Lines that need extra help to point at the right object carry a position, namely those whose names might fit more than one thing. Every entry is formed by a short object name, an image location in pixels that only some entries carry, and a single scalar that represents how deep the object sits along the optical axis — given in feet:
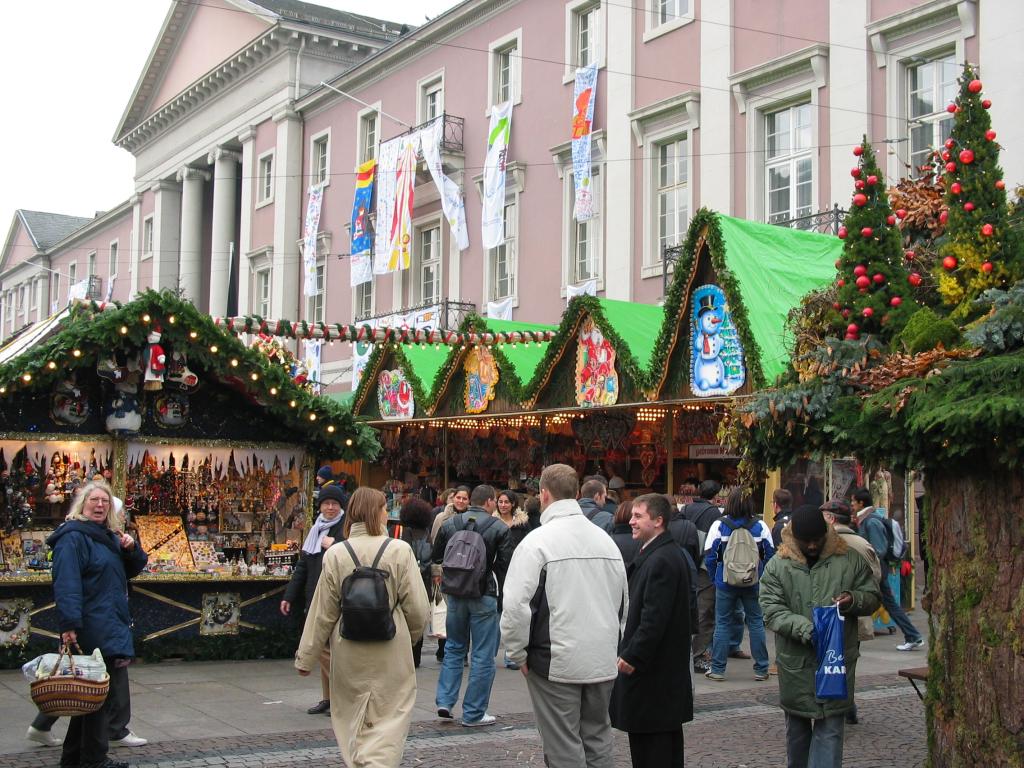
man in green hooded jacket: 19.80
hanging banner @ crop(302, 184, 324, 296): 101.40
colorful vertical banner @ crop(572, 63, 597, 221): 71.22
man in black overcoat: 19.42
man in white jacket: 18.45
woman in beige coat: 19.54
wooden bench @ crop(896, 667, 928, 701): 22.94
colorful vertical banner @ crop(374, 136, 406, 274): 87.51
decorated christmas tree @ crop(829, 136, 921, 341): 21.45
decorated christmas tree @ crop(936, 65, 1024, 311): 20.06
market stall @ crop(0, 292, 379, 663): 35.60
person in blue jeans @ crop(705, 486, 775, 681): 34.73
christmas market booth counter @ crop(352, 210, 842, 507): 44.60
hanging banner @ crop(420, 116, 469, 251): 83.61
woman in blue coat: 22.43
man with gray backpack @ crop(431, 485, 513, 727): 27.58
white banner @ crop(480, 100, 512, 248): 78.64
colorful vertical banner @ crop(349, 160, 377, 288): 90.07
